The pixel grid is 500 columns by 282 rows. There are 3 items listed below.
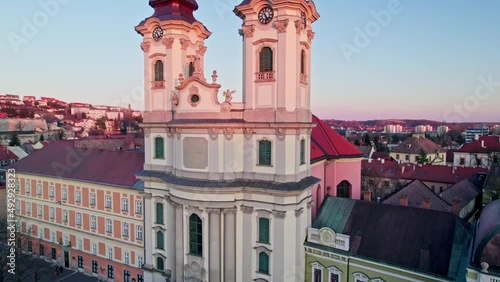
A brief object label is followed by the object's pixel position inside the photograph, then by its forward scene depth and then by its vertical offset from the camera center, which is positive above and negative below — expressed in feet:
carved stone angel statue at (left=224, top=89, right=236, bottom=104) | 72.23 +6.41
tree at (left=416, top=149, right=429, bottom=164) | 249.08 -20.68
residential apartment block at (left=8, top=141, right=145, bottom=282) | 99.50 -24.34
